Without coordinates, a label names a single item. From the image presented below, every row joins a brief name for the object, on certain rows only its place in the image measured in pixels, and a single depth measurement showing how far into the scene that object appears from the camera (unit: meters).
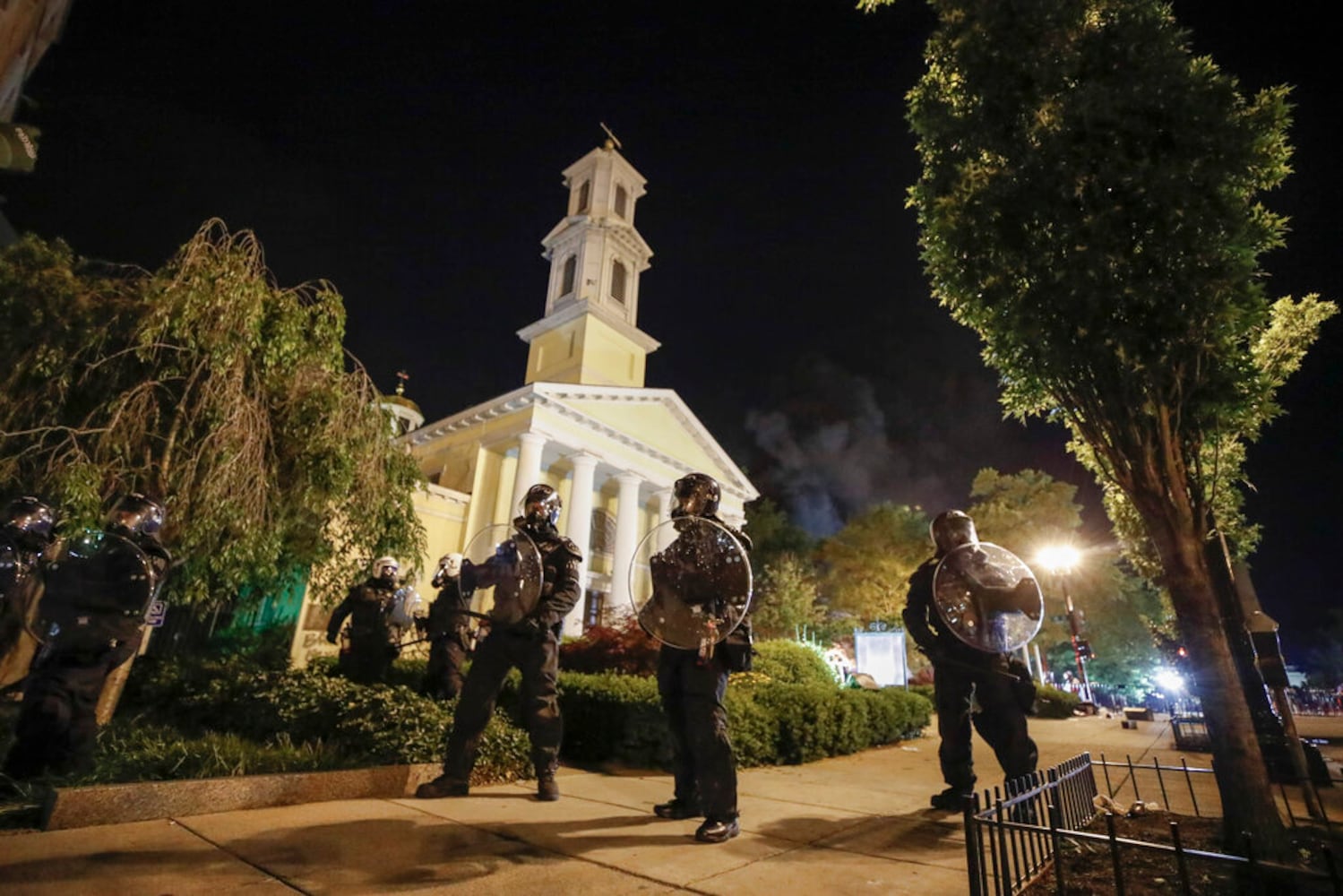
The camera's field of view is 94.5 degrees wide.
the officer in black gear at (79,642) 4.37
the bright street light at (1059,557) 21.76
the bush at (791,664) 12.48
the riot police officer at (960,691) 4.72
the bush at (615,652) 10.18
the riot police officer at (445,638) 7.28
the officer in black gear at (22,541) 5.03
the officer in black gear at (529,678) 4.62
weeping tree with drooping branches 6.24
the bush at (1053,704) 19.55
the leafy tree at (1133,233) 4.55
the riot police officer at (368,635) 7.58
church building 22.72
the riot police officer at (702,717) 3.76
